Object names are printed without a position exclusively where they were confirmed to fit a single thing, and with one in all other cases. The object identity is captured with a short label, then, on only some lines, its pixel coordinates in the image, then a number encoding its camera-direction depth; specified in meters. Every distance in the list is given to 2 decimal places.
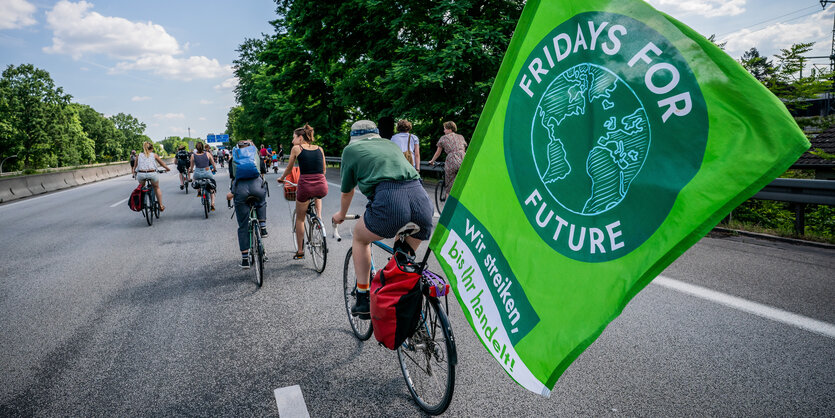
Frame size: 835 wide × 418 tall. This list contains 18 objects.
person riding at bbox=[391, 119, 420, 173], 9.30
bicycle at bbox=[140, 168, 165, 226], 10.23
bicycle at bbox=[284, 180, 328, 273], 5.94
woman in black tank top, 5.98
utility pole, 10.87
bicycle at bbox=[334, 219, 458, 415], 2.65
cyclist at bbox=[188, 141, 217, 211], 12.30
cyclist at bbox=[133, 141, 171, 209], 10.55
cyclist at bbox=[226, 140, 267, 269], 6.03
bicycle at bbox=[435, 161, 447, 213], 10.62
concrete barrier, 17.38
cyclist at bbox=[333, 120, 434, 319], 3.15
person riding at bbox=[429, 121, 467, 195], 9.15
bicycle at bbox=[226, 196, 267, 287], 5.44
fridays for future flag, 1.07
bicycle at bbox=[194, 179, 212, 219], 11.02
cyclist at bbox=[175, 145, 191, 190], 19.11
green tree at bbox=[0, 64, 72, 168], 72.44
